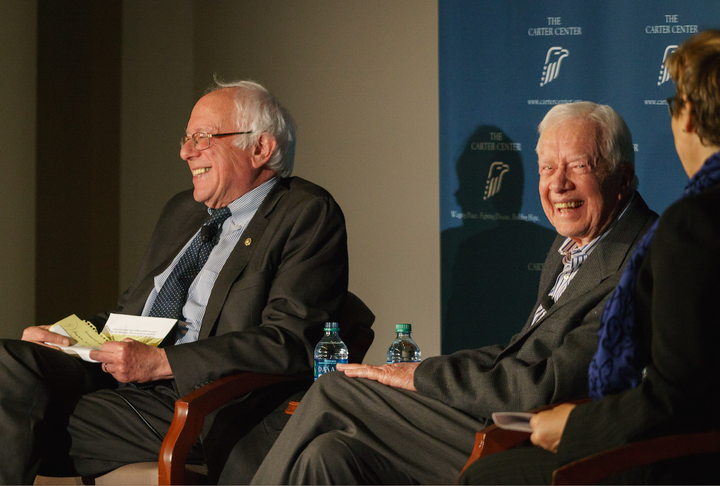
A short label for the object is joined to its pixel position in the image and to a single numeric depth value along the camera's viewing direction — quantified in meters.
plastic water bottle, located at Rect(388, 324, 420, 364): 6.58
